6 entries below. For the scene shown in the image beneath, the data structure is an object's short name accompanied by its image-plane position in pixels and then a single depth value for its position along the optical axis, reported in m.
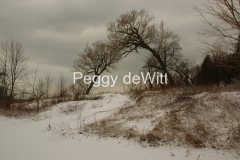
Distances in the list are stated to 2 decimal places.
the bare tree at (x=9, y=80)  19.75
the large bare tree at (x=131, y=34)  20.03
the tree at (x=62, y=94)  17.15
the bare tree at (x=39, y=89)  16.05
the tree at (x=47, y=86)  22.33
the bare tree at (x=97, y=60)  28.88
